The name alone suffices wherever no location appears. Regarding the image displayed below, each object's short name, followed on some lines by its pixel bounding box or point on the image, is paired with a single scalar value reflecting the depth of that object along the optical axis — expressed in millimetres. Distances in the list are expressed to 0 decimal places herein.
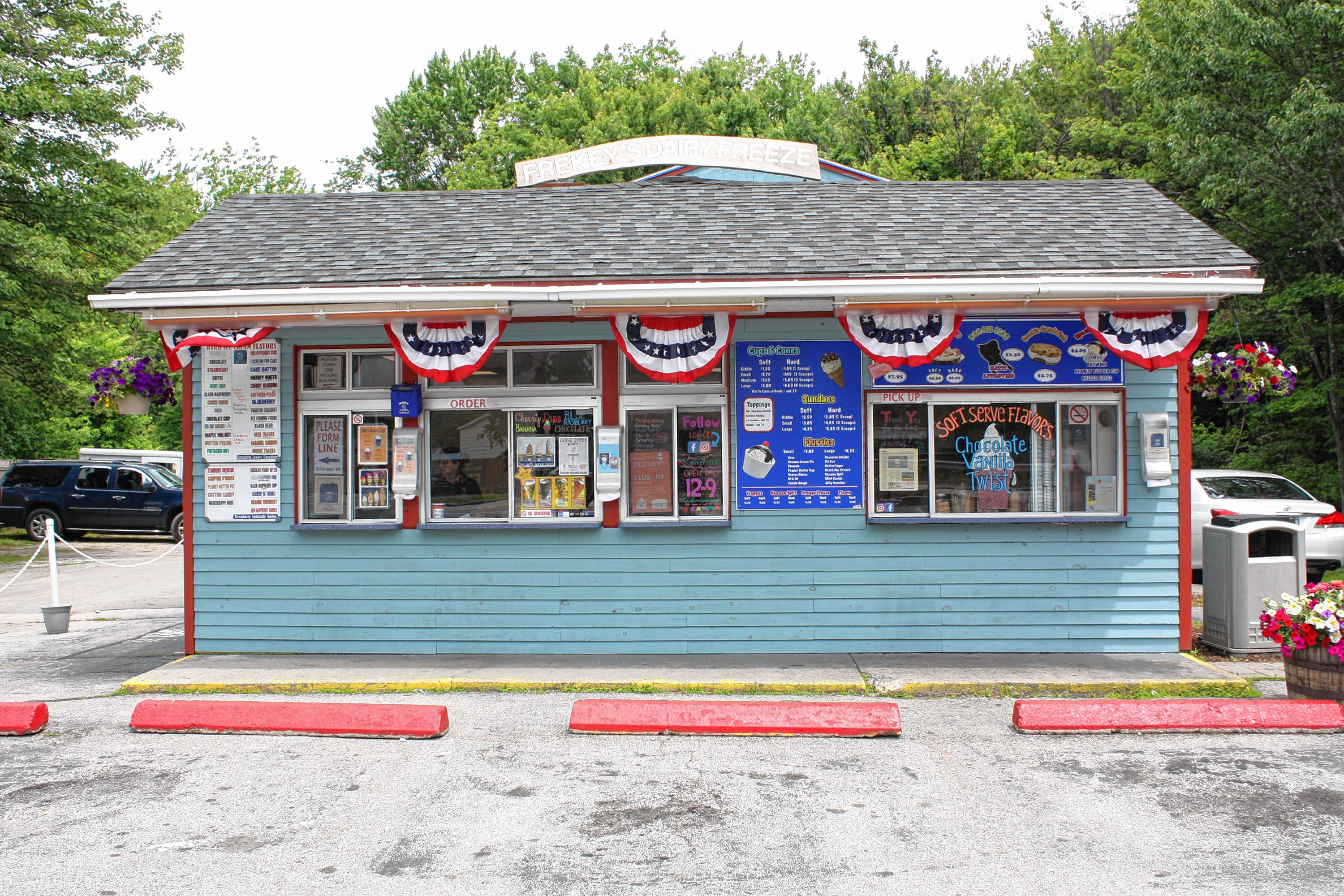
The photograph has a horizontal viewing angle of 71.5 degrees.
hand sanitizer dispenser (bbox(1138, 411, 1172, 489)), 8305
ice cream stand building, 8445
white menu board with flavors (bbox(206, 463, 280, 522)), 8664
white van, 25141
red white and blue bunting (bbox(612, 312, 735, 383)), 7930
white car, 12078
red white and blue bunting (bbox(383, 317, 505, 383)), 7988
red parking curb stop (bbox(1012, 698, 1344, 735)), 6500
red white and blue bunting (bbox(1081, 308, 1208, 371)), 7789
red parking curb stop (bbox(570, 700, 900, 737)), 6473
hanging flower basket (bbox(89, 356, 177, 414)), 8742
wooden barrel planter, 6895
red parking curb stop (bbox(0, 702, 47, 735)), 6656
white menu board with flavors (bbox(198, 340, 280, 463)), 8680
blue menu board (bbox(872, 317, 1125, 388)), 8484
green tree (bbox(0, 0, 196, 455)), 19094
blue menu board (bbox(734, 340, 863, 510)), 8484
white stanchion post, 10883
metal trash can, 8664
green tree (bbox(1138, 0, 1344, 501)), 16078
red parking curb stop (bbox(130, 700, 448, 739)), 6512
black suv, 22578
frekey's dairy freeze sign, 11500
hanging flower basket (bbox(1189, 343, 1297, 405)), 8234
